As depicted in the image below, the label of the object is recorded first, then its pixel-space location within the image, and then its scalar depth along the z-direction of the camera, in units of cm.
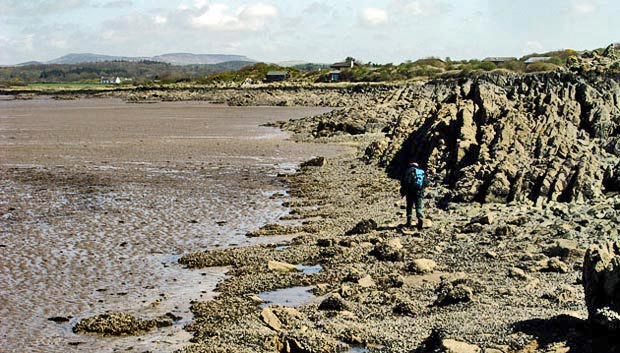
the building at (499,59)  12534
